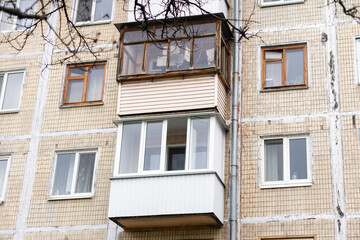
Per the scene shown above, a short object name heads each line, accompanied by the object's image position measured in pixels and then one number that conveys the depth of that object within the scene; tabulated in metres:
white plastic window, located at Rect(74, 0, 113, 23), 19.22
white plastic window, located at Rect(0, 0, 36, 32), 19.88
